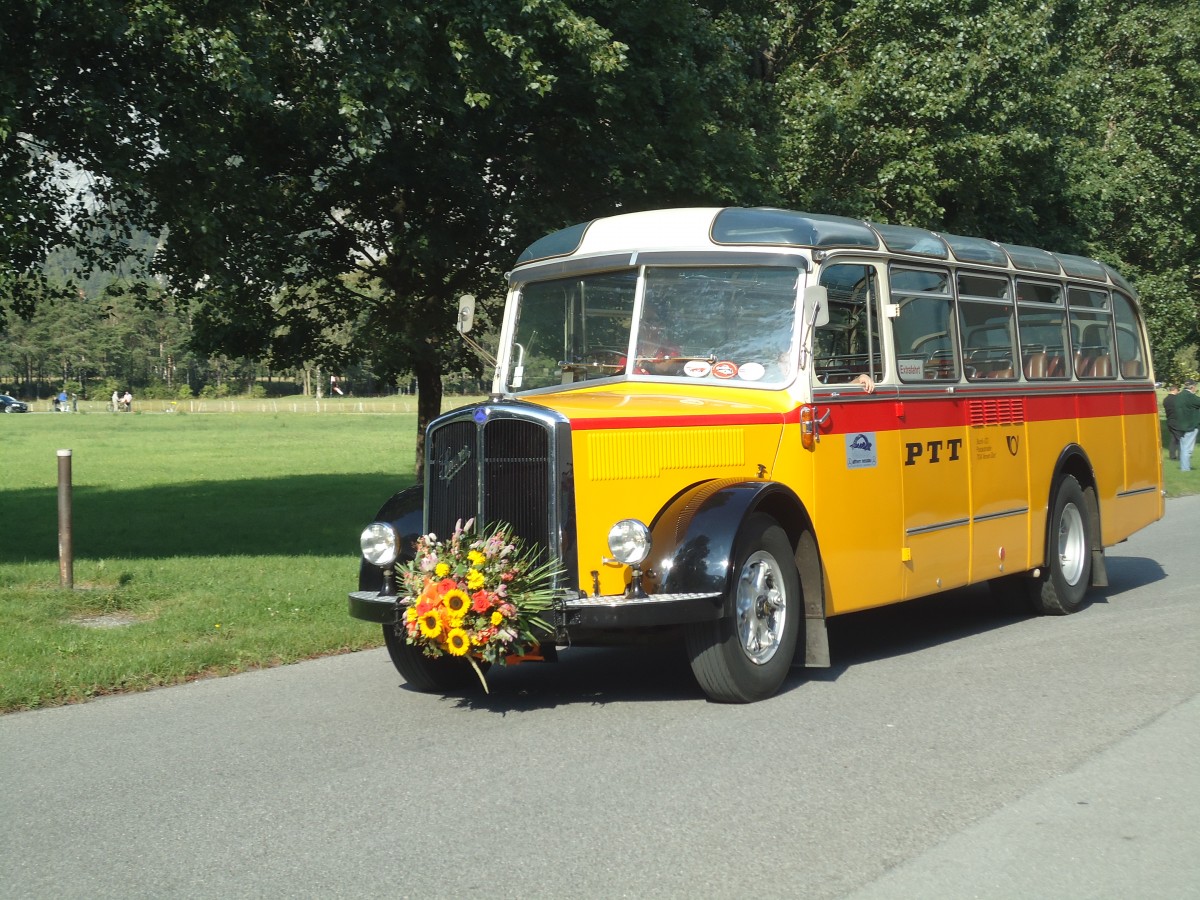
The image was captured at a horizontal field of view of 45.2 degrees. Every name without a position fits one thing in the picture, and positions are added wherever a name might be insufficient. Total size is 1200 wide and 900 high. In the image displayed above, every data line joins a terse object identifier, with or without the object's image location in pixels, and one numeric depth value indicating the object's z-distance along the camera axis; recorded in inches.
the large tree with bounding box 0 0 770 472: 515.8
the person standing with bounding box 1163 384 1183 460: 1136.8
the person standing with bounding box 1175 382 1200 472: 1127.0
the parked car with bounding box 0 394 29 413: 3885.3
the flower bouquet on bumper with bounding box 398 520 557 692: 277.7
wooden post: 439.8
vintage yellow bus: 289.6
